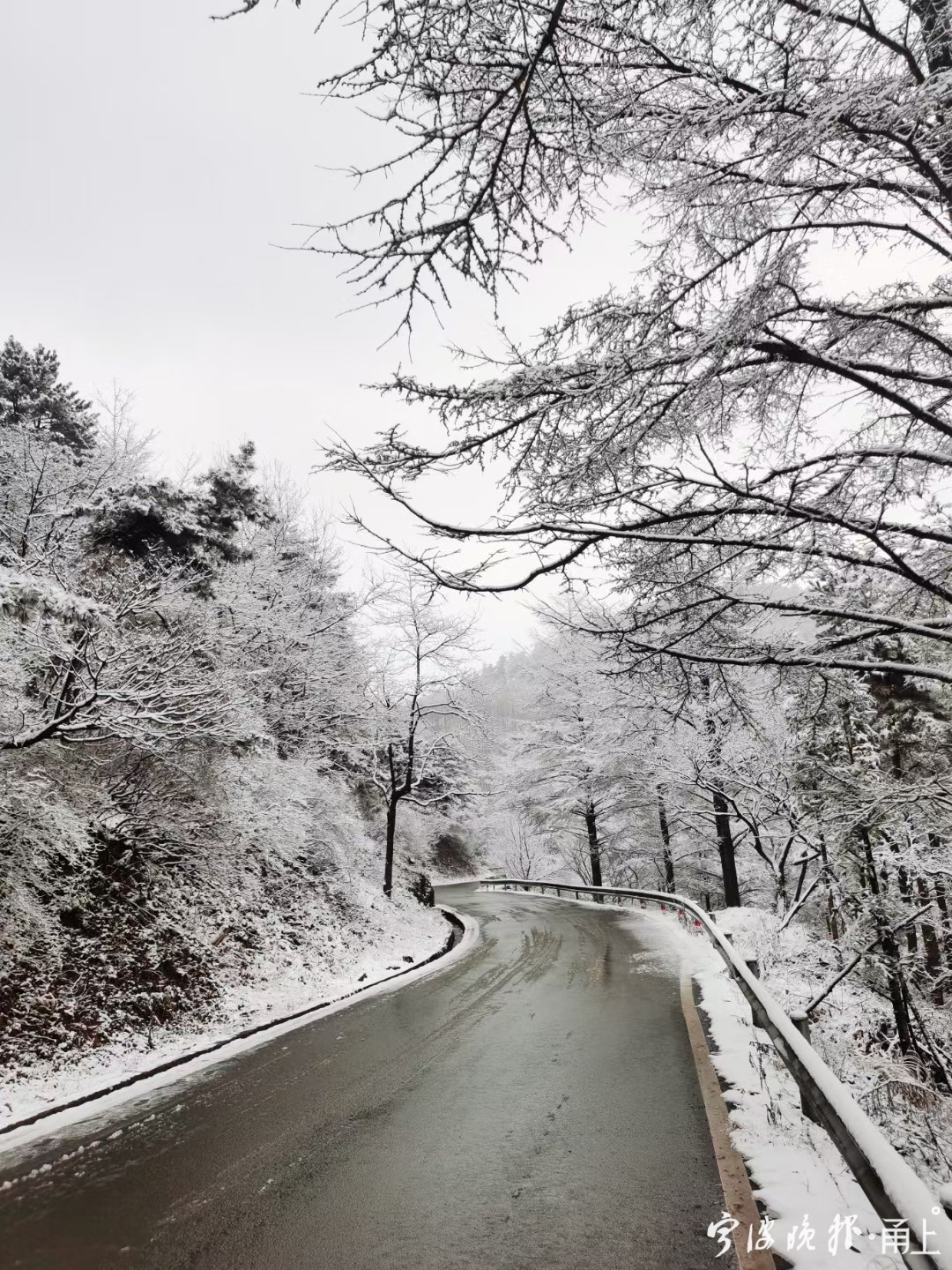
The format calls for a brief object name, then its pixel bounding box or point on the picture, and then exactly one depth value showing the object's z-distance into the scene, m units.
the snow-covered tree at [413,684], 21.58
